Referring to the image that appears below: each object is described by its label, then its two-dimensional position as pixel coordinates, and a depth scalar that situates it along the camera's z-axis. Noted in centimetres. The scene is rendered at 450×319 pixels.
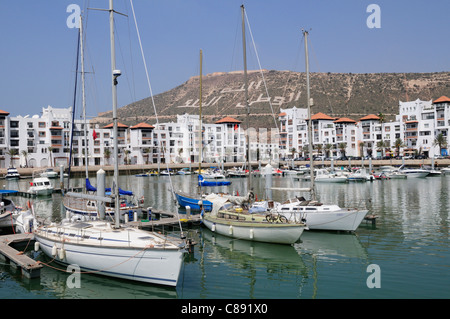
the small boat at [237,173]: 9780
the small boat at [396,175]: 7969
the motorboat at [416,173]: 8044
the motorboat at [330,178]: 7444
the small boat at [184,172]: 10618
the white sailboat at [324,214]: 2711
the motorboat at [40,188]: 5753
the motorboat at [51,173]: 9418
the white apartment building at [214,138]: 11025
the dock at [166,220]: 2869
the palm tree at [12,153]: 10464
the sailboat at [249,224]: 2314
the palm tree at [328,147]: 13088
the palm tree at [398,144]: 11425
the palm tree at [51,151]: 11019
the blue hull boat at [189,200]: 3881
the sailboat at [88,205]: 3294
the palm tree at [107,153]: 12075
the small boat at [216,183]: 7594
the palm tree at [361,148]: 12875
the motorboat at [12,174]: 8988
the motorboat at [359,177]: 7494
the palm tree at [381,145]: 12031
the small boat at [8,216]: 2888
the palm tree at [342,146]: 12788
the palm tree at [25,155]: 10794
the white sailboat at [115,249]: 1625
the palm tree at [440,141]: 10506
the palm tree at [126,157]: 12622
